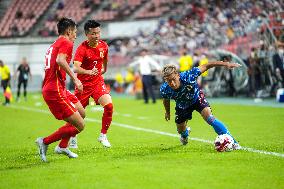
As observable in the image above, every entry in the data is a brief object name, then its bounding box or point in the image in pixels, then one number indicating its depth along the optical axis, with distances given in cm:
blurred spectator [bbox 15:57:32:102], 3819
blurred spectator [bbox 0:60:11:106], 3403
